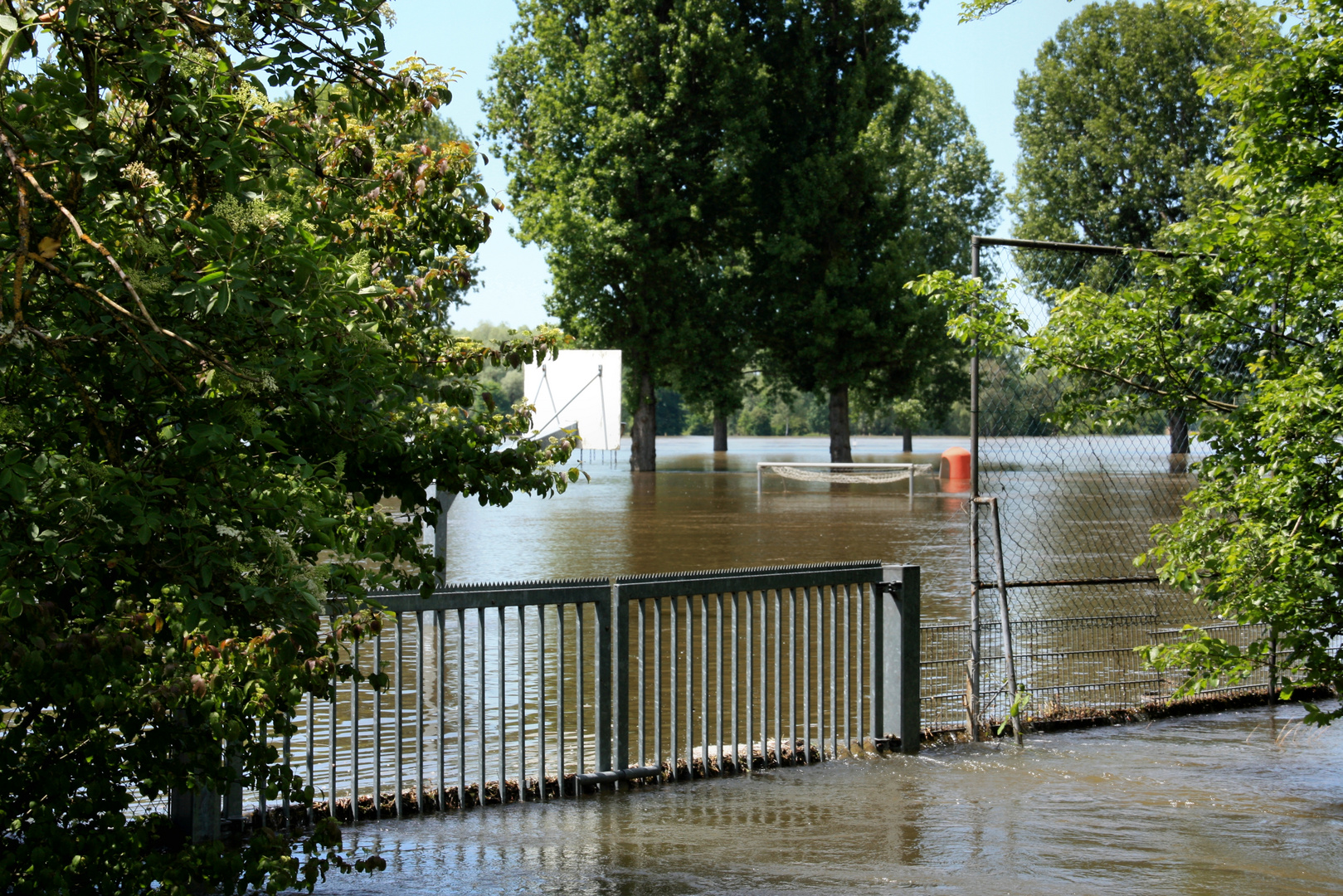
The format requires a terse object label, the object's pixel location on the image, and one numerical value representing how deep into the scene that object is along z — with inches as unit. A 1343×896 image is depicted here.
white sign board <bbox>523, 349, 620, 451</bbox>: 989.4
